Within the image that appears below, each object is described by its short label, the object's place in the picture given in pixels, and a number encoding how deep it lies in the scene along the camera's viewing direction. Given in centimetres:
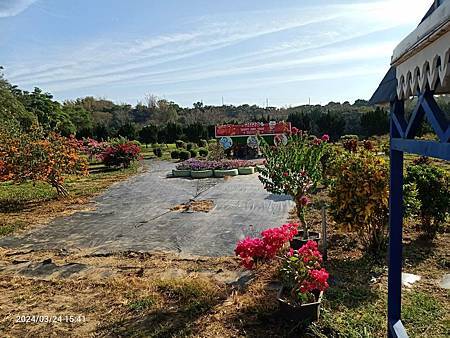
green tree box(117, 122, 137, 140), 2848
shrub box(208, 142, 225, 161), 1639
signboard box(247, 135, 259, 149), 1771
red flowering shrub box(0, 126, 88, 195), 932
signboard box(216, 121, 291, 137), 1808
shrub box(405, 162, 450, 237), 515
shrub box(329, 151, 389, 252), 454
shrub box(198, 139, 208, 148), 2374
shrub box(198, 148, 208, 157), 1923
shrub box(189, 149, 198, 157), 1950
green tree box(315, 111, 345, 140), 2505
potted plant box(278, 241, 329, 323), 329
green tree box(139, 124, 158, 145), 2875
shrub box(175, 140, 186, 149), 2386
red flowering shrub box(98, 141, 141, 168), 1680
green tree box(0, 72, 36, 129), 2258
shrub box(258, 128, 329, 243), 507
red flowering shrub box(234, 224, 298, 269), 390
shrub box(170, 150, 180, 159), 1992
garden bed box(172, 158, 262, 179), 1352
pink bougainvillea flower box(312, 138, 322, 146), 530
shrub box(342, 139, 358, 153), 1188
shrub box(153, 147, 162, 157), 2238
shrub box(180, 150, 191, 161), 1906
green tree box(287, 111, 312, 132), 2670
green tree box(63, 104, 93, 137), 3503
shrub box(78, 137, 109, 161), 2028
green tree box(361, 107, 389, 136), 2308
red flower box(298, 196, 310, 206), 499
